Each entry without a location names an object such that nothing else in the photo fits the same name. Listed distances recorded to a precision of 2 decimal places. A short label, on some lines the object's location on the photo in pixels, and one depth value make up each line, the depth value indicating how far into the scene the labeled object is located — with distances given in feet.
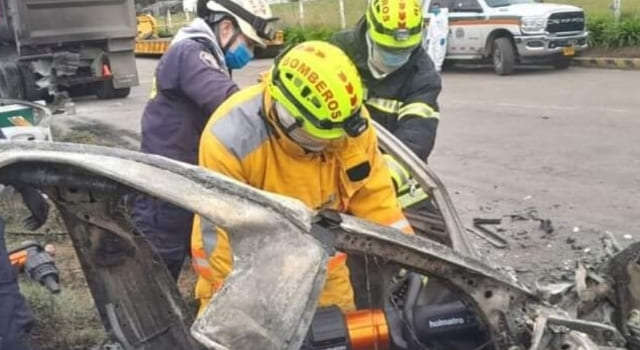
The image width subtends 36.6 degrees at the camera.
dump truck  46.24
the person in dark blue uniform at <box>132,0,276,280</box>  12.89
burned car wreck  7.40
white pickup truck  57.77
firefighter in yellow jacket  9.55
